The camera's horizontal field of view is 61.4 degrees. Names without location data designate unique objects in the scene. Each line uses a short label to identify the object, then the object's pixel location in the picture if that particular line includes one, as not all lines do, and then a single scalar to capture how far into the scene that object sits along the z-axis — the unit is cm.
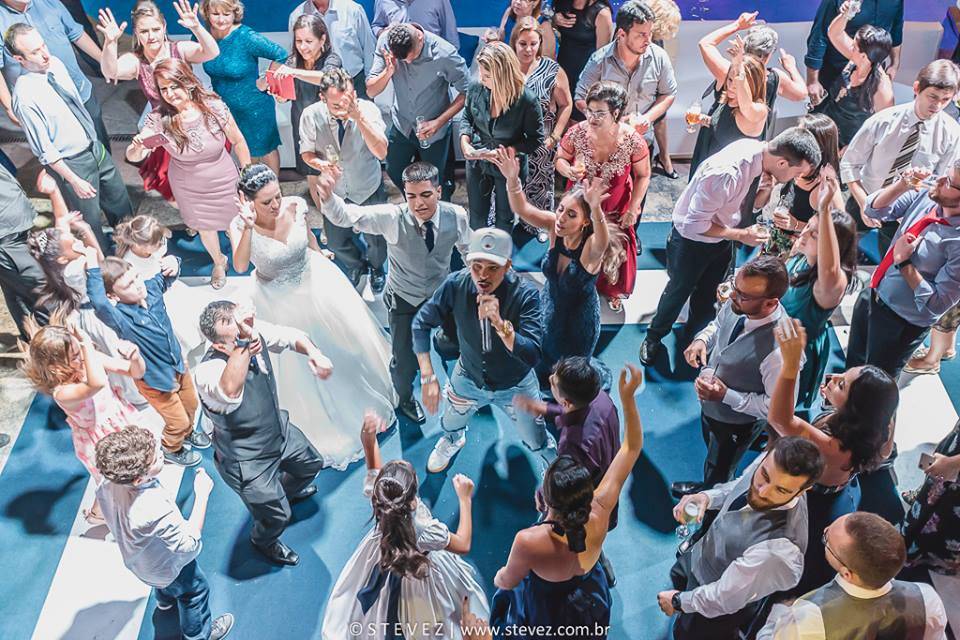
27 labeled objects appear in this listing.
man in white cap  327
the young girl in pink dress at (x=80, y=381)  320
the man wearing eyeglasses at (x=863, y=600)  236
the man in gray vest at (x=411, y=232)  369
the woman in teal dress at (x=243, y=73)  495
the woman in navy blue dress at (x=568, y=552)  255
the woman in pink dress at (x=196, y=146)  442
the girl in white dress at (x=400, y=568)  263
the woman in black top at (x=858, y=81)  468
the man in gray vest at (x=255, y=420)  308
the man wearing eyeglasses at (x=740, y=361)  310
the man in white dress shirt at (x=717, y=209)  370
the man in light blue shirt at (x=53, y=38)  466
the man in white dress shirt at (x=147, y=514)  274
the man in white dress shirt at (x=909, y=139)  407
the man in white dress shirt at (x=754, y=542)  252
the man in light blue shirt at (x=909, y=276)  351
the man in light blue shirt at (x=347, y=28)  530
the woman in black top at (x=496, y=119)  442
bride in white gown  378
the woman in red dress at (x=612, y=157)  415
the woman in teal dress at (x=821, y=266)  330
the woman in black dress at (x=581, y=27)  556
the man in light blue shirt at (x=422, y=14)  538
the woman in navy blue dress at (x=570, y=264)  348
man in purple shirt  298
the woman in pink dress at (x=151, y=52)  481
